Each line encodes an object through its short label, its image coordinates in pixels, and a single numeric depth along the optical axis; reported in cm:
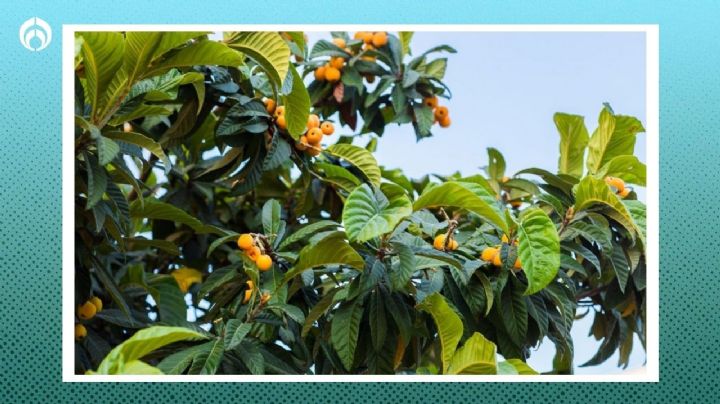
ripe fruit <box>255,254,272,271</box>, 230
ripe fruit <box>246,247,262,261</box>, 233
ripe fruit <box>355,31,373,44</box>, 297
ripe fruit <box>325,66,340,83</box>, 296
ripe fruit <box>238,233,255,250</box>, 233
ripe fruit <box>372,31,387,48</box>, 296
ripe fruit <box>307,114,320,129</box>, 261
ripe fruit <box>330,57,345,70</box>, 297
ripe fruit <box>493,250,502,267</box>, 229
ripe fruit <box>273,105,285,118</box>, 256
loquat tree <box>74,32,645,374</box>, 212
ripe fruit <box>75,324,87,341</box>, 247
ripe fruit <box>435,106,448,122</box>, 308
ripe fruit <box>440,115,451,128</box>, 308
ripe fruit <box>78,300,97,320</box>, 249
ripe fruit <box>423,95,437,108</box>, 301
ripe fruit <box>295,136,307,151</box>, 262
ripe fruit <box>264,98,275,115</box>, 258
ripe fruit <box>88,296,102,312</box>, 251
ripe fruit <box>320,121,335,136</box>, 266
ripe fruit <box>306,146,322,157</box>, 263
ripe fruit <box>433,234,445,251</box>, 233
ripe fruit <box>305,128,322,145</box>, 260
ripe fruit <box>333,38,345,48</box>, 301
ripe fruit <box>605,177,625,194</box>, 250
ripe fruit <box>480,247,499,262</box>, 230
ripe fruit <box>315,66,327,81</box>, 299
